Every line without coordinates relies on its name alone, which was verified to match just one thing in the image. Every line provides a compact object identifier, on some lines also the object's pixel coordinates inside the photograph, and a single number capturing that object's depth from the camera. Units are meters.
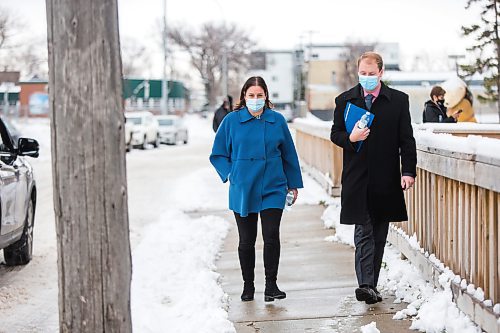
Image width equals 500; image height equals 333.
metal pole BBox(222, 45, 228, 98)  62.60
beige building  74.75
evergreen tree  22.52
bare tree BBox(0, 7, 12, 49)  58.60
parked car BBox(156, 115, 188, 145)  46.91
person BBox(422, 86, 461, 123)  12.22
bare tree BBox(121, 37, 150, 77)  98.69
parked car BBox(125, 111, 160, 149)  40.19
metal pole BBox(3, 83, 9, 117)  62.91
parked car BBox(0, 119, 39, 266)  8.55
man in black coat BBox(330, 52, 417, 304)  6.45
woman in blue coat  6.90
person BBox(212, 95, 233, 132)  18.65
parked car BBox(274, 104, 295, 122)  87.25
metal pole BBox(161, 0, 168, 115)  57.45
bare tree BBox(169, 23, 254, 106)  96.44
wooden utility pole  4.01
